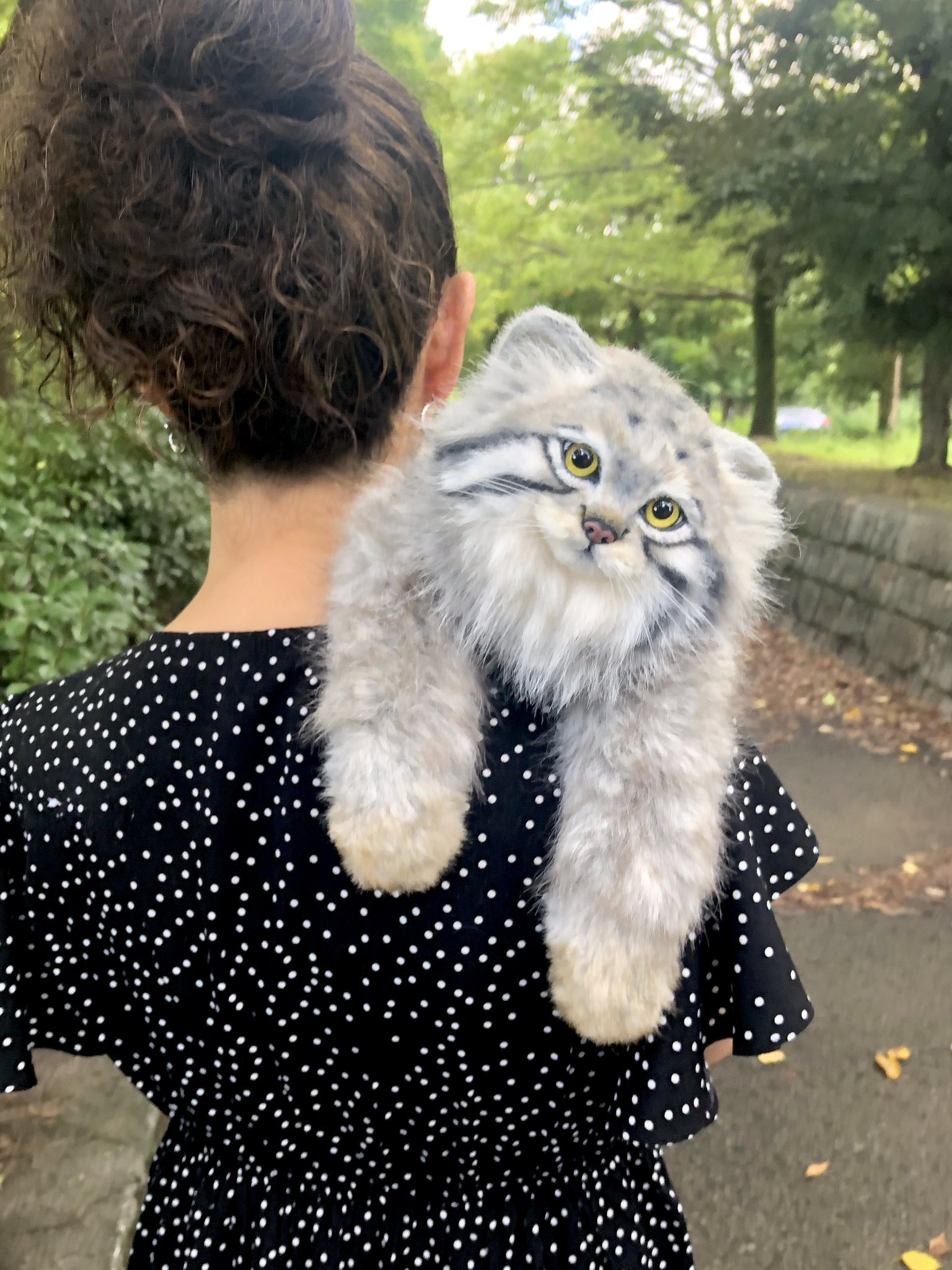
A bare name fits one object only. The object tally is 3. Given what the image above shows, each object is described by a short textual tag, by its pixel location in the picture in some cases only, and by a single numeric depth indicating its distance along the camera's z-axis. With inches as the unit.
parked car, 558.3
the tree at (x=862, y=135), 265.0
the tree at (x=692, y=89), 305.1
